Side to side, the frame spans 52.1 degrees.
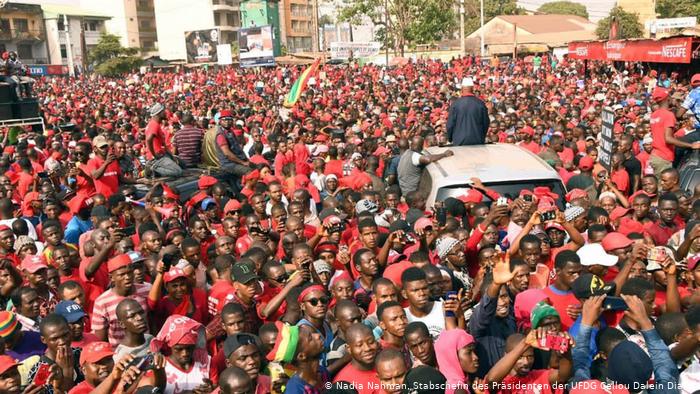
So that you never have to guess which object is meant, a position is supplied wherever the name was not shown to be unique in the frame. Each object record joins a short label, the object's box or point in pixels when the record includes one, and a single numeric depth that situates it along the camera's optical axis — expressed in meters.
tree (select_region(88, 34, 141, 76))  60.38
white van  6.63
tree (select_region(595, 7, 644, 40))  48.28
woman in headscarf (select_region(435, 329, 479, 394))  3.75
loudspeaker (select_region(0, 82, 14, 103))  16.14
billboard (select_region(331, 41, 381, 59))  35.56
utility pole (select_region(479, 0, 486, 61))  47.22
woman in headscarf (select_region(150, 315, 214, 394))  4.06
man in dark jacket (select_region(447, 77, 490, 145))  9.01
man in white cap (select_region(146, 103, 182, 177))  9.08
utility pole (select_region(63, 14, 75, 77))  59.30
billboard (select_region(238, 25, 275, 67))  48.53
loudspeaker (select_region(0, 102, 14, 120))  16.12
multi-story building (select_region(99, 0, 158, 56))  83.81
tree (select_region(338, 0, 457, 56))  53.36
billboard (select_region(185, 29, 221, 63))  63.94
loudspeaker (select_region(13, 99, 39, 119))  16.41
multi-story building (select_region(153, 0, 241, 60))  78.88
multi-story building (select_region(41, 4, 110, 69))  71.56
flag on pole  15.99
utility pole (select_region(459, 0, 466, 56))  42.83
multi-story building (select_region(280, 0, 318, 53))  85.50
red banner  21.44
